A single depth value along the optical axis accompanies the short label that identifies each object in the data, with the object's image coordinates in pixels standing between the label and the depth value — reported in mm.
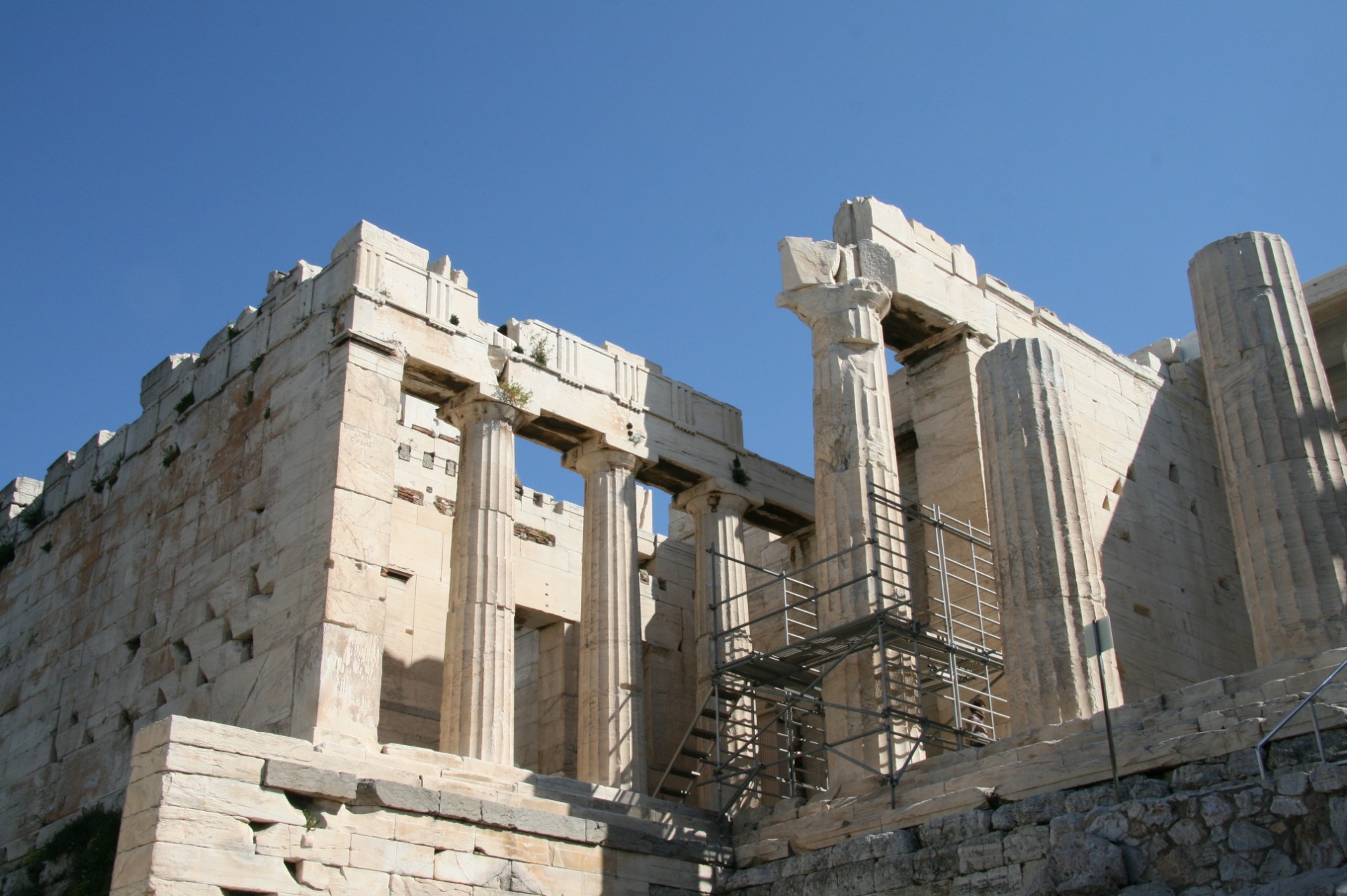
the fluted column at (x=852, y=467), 17281
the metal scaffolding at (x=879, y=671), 16984
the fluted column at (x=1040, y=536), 15305
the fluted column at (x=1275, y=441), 15117
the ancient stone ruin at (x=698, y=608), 13656
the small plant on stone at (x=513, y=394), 19641
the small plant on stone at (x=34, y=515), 24500
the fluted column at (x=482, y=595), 17484
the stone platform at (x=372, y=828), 13477
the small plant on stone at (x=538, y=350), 20438
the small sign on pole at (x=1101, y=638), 12861
